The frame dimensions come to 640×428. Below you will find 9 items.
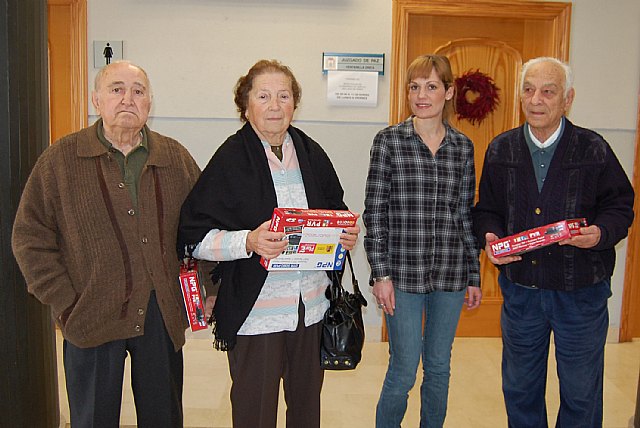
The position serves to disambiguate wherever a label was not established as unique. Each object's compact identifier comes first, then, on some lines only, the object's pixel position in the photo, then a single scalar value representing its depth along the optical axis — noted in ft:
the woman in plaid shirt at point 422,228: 7.77
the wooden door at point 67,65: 13.05
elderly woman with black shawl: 6.67
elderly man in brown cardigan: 6.45
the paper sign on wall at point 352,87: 13.39
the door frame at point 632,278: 13.92
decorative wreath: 13.91
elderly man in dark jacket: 7.50
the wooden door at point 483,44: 13.48
